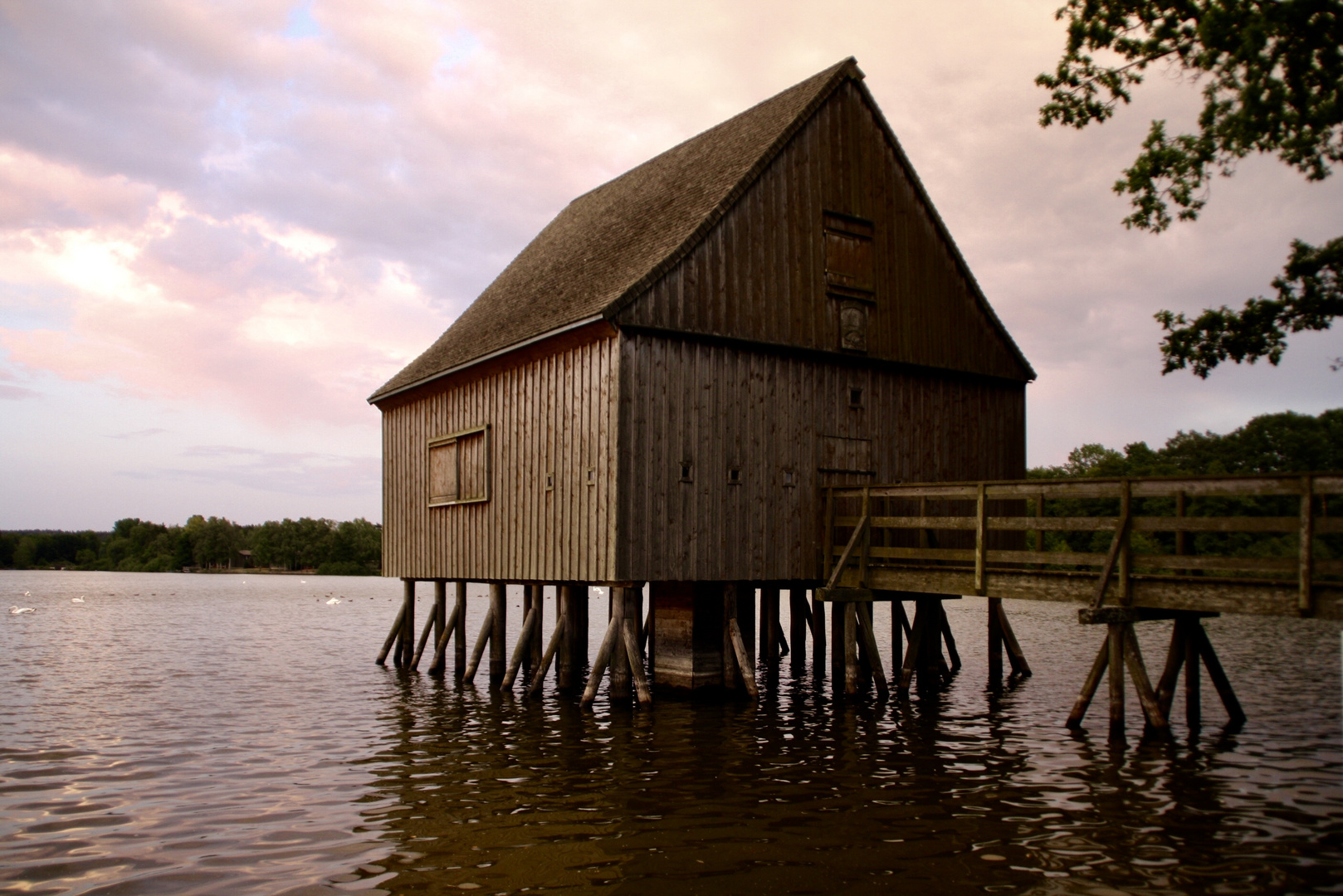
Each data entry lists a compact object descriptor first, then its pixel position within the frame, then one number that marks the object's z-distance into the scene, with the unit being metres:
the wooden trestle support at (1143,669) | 12.75
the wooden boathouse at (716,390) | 16.36
